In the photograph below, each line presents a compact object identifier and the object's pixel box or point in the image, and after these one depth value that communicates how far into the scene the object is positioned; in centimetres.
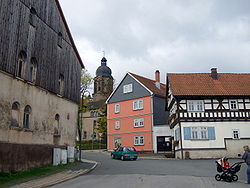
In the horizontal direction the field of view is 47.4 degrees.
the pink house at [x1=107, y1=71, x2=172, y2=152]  3781
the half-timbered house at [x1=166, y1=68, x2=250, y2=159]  2764
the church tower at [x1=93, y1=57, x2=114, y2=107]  8050
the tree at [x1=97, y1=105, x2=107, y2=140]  4797
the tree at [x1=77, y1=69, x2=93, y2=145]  3937
